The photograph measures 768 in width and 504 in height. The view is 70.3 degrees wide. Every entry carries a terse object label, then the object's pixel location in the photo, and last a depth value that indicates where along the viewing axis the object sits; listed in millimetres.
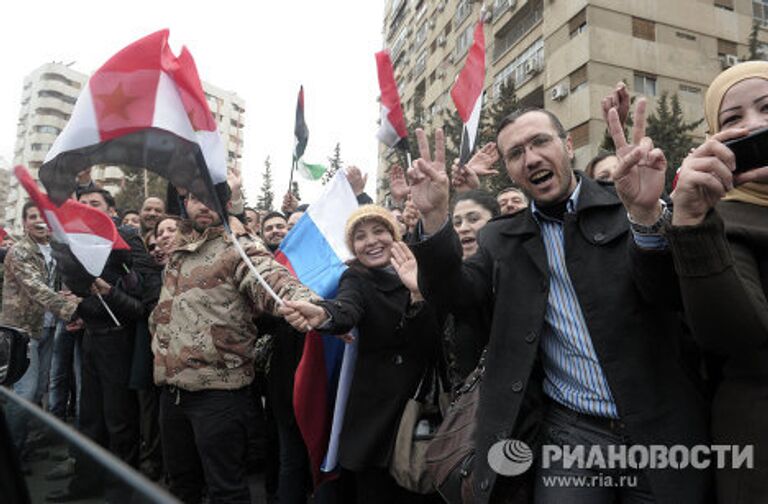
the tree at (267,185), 53350
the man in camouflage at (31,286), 4457
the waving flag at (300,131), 6504
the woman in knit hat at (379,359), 2680
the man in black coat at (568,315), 1587
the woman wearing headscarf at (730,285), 1334
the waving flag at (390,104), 4500
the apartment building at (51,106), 67256
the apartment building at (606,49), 19125
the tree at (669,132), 14492
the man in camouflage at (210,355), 2846
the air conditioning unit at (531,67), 21344
